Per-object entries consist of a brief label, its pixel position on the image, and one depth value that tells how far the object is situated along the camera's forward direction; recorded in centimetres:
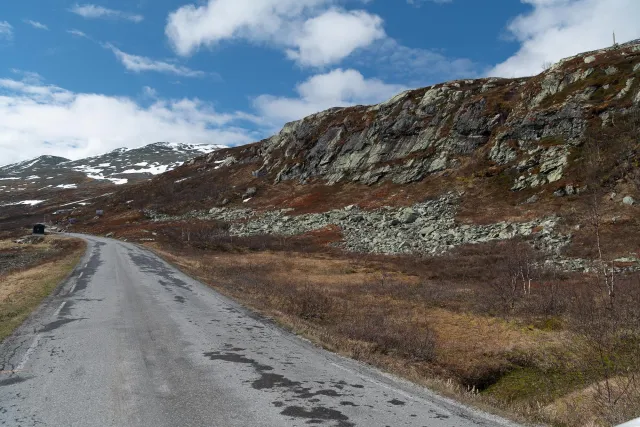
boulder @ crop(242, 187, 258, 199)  8862
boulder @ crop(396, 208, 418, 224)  4916
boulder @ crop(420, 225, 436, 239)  4255
